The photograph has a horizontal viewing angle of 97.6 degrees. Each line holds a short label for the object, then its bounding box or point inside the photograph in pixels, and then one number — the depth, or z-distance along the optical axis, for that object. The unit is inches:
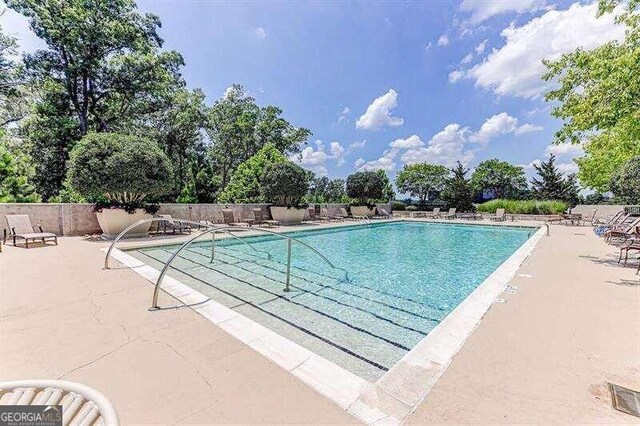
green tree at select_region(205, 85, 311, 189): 1162.0
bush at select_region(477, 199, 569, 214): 950.4
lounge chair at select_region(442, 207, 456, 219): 987.9
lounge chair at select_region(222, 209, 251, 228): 577.6
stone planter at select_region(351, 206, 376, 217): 967.0
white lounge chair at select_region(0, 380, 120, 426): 44.8
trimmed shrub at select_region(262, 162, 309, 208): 641.6
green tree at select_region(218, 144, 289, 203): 836.6
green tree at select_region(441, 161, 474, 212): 1104.8
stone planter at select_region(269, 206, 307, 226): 665.0
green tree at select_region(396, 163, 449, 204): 1721.2
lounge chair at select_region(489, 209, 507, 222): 864.9
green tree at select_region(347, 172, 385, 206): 928.3
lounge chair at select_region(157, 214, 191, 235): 458.0
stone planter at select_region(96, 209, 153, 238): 401.7
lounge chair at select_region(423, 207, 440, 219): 1037.0
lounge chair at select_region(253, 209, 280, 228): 604.7
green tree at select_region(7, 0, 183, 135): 626.2
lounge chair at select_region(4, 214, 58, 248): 335.0
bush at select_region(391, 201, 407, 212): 1194.0
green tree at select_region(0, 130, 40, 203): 466.3
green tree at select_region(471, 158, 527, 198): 1966.0
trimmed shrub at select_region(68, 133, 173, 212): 376.8
